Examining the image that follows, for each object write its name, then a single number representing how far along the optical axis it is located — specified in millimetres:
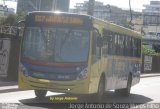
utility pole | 31462
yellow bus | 13789
